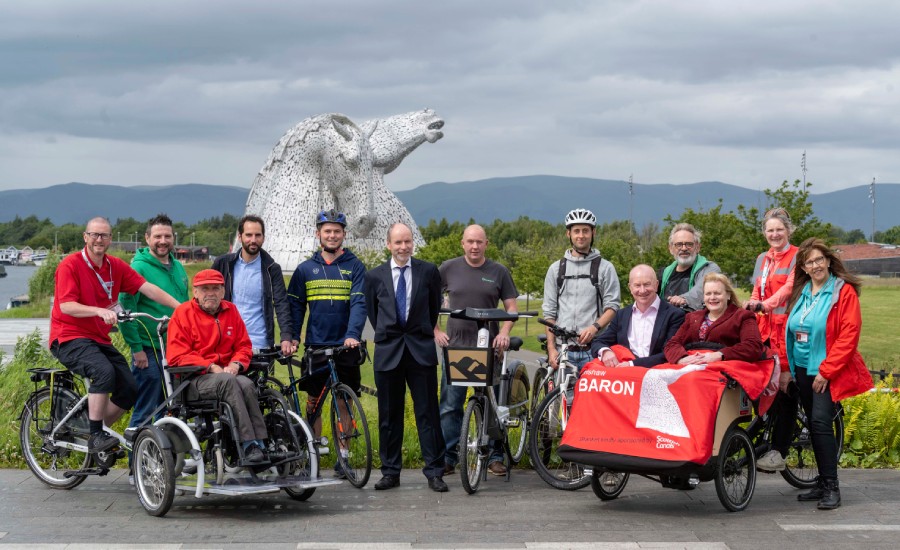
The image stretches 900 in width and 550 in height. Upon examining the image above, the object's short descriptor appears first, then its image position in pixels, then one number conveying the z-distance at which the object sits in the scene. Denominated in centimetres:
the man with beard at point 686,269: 805
